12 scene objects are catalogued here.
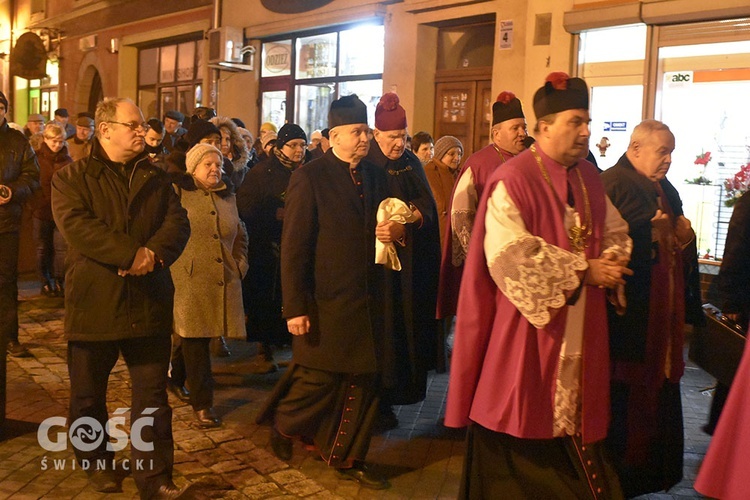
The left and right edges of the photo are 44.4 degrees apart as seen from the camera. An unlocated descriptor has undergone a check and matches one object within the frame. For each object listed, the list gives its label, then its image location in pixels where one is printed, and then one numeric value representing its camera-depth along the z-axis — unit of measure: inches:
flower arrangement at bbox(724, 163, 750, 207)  315.0
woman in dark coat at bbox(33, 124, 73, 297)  413.1
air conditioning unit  706.2
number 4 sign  486.6
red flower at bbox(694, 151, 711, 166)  400.5
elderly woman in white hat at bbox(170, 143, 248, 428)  240.7
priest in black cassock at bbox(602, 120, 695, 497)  191.0
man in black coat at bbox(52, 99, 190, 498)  183.0
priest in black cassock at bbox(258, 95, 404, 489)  200.1
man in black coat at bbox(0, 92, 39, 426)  247.1
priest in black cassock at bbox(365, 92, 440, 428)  222.2
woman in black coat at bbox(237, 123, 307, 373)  297.3
